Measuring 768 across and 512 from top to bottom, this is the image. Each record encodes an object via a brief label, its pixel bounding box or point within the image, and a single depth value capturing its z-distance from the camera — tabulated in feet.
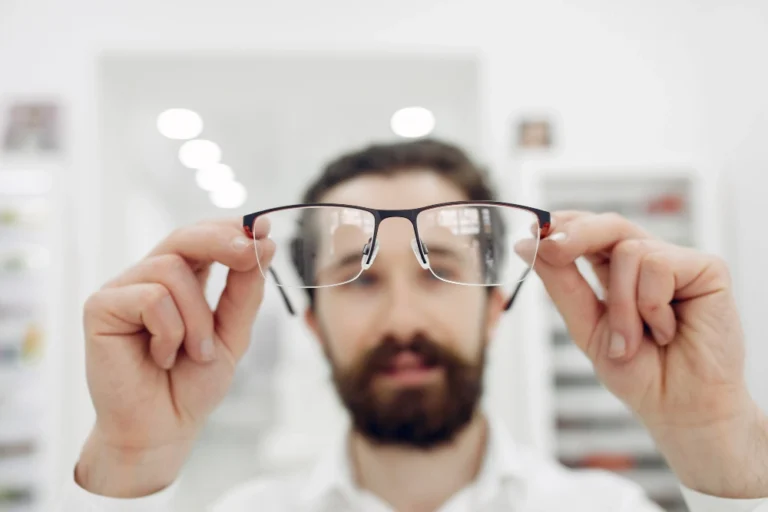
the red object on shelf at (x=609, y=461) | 3.82
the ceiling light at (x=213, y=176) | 4.69
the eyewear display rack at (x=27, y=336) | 3.54
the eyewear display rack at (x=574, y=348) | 3.77
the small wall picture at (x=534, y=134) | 4.32
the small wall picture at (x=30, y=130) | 4.07
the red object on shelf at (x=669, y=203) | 3.98
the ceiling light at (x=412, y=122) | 4.36
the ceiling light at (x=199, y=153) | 4.81
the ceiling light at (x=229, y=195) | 4.27
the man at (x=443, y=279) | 1.50
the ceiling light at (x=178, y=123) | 4.54
